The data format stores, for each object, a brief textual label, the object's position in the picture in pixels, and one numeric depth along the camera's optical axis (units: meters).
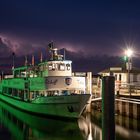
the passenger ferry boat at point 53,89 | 16.34
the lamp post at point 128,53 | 22.24
